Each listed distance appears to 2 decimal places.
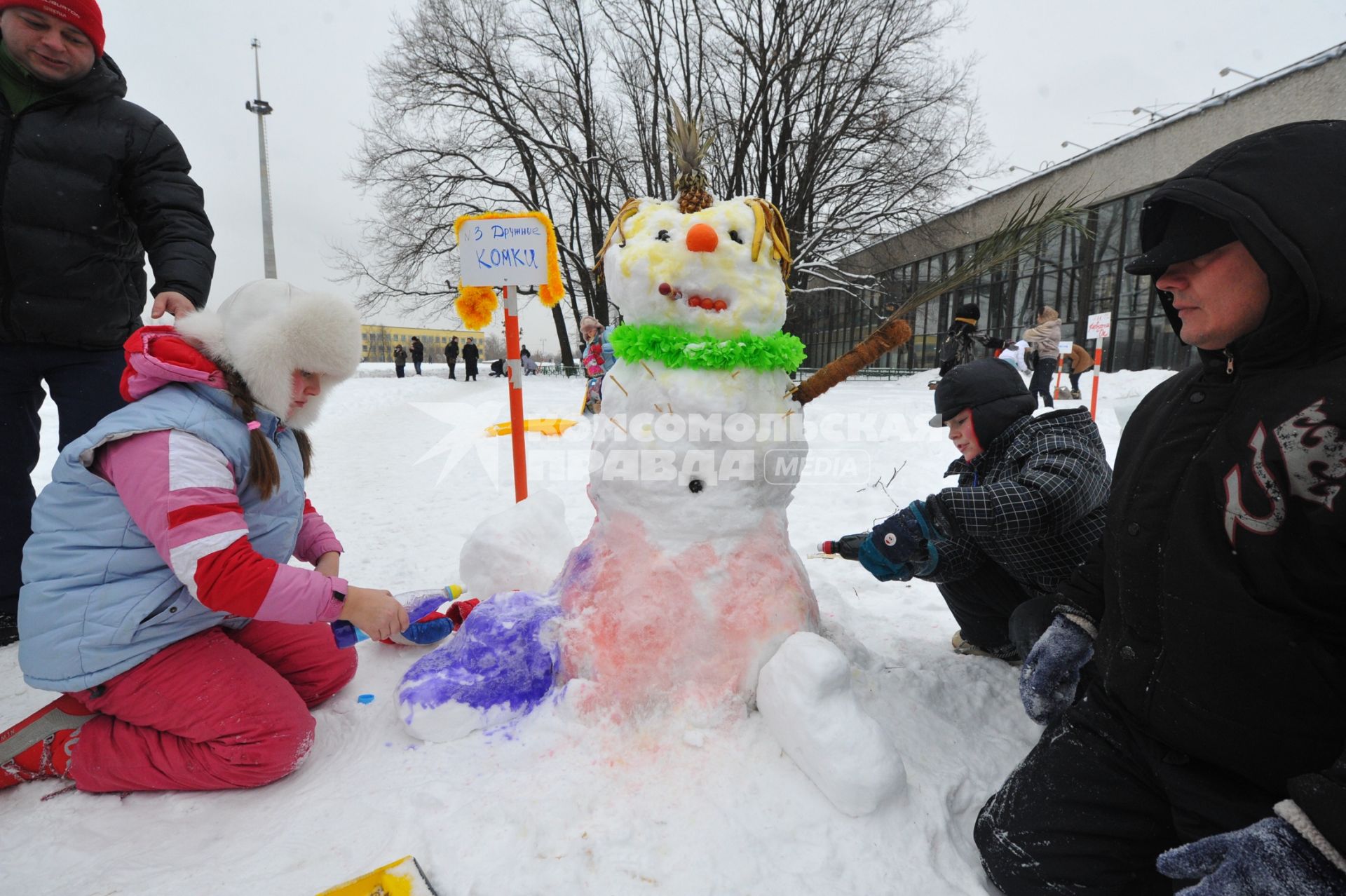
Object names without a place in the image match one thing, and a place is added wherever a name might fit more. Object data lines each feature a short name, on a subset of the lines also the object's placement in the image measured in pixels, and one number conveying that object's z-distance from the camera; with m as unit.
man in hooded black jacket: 1.08
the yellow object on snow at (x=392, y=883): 1.30
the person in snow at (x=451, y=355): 21.44
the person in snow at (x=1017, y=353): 10.85
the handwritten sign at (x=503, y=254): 4.05
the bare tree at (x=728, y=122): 14.05
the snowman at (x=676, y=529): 1.83
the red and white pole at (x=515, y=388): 4.13
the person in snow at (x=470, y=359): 20.78
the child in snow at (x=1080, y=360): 9.57
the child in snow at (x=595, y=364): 7.32
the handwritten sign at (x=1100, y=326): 8.20
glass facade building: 14.48
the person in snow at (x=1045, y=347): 8.80
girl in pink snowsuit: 1.53
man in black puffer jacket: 2.11
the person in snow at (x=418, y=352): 22.80
